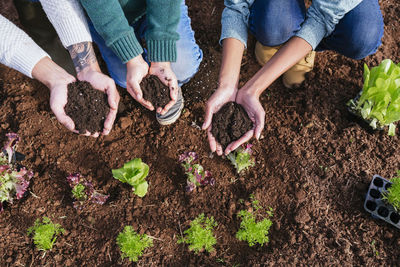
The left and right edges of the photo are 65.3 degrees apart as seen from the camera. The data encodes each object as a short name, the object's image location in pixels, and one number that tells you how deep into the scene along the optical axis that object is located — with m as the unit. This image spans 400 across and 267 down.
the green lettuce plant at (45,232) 2.07
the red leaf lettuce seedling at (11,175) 2.17
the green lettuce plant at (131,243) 2.05
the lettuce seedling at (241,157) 2.21
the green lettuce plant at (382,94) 2.22
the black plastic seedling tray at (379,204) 2.11
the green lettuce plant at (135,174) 2.06
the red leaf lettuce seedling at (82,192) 2.18
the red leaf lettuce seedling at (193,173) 2.18
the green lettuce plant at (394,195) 2.03
